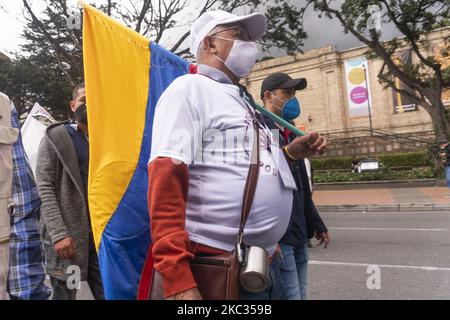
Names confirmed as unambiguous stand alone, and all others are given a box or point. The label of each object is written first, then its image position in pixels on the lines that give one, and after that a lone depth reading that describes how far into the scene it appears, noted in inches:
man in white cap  48.9
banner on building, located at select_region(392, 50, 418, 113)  1210.0
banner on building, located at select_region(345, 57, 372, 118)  1268.5
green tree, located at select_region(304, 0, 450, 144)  558.9
